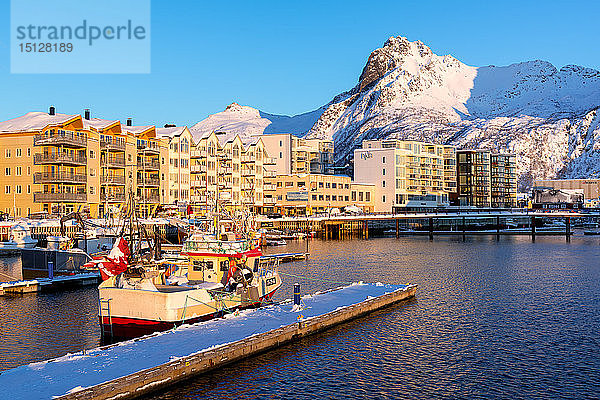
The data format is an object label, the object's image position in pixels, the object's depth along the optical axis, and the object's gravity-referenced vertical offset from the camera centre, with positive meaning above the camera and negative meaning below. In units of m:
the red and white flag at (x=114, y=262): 42.31 -3.05
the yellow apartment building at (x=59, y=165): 114.81 +9.38
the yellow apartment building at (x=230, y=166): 150.12 +11.95
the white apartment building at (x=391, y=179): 195.25 +10.33
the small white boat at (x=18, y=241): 97.62 -3.65
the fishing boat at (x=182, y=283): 39.66 -4.79
